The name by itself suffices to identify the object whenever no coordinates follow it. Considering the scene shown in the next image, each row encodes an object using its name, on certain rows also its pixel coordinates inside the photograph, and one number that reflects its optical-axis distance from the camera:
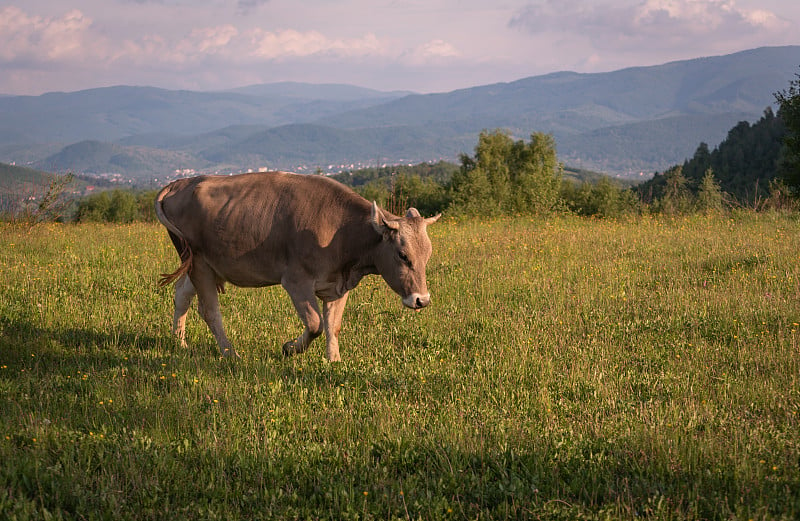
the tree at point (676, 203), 28.04
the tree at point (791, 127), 24.00
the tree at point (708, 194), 34.72
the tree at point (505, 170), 54.78
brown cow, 8.01
